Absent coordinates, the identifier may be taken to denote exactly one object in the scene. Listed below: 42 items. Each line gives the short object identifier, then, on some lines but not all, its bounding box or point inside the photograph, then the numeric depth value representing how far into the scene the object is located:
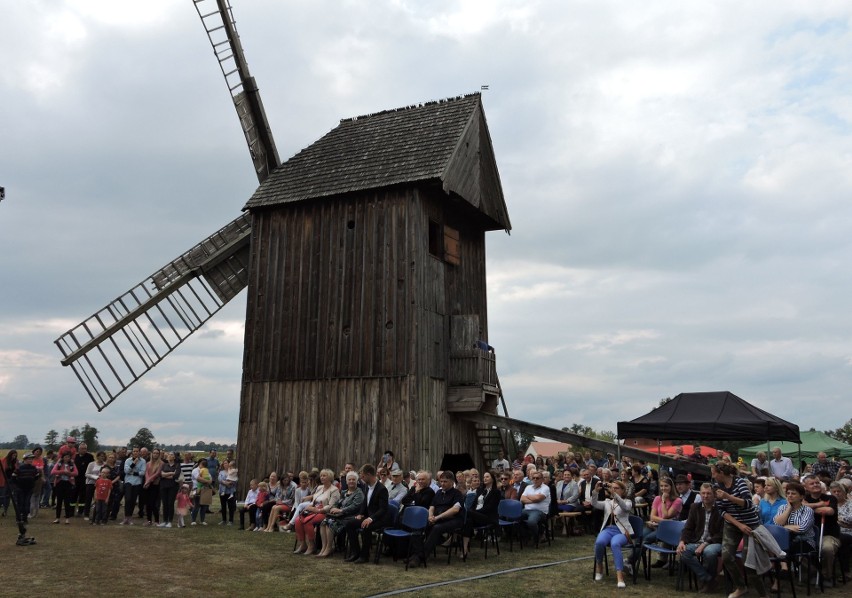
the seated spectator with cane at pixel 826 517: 9.87
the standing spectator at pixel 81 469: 17.84
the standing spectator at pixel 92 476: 17.44
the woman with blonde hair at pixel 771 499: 10.24
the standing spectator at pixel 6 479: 15.00
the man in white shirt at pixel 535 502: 13.38
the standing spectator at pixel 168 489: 16.38
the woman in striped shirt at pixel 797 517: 9.48
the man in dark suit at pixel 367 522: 11.73
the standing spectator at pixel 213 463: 19.77
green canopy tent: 28.20
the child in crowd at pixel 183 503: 16.47
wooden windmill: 18.61
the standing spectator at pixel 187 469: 17.47
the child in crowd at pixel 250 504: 16.42
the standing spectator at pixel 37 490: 17.17
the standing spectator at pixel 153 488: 16.52
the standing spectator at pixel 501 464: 19.47
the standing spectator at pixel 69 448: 17.77
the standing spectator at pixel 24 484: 13.26
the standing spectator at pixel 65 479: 16.94
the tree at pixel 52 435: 80.71
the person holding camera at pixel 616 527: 10.07
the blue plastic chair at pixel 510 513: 12.96
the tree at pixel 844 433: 50.84
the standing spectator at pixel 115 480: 17.23
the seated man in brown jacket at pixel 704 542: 9.38
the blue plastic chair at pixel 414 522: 11.34
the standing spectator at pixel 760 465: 15.69
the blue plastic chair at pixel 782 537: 9.20
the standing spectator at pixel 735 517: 9.04
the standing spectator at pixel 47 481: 19.95
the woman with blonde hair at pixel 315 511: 12.62
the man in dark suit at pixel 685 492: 10.39
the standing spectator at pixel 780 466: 17.61
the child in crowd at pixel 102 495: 16.41
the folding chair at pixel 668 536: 10.09
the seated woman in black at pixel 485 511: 12.09
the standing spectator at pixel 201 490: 16.88
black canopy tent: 14.91
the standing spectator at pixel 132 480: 16.70
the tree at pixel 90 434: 45.73
